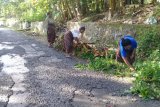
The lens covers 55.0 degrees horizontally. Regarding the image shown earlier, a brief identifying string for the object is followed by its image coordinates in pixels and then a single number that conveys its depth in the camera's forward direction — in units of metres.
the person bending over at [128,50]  4.00
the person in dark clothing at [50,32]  7.17
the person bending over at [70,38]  5.71
